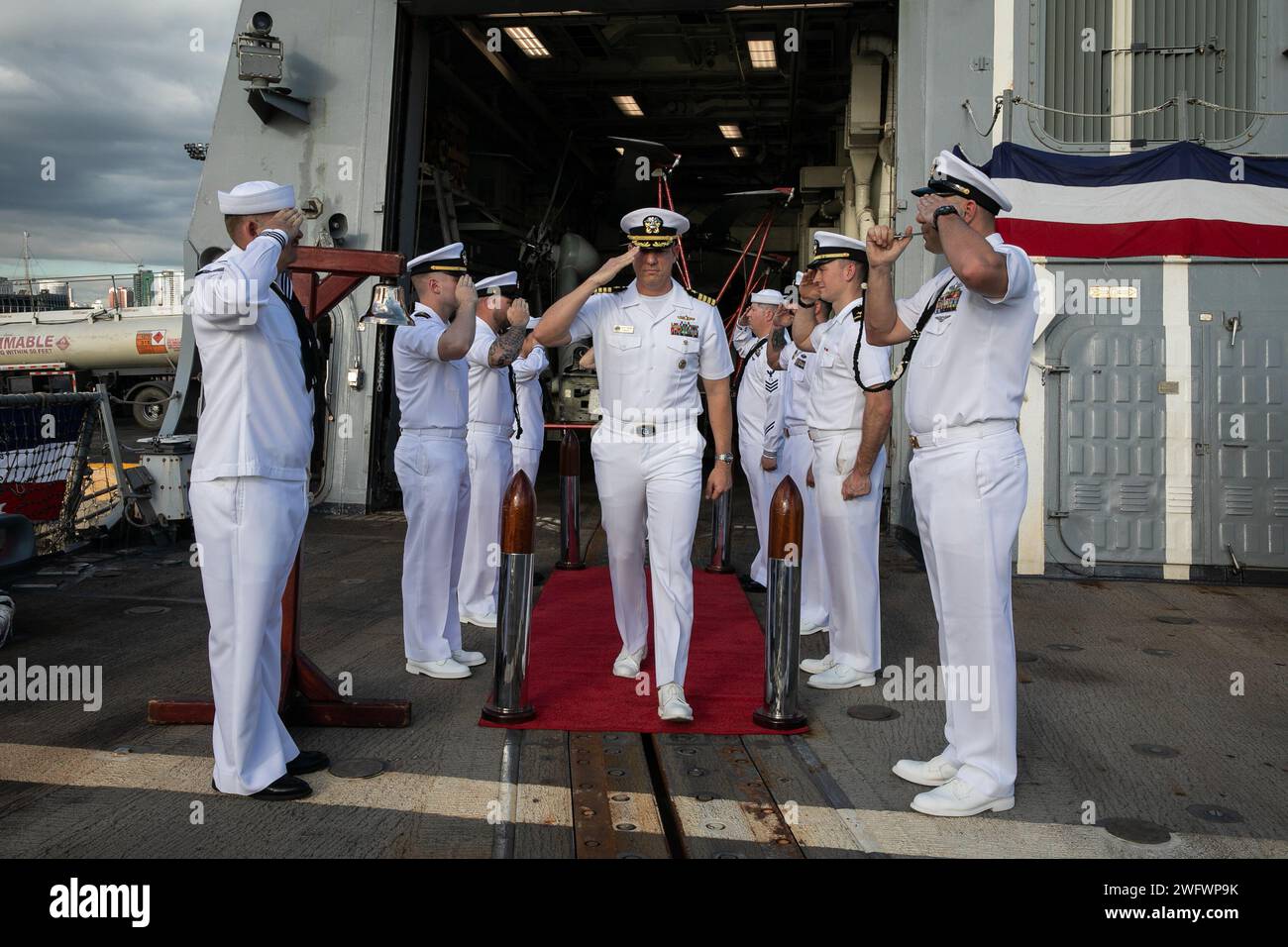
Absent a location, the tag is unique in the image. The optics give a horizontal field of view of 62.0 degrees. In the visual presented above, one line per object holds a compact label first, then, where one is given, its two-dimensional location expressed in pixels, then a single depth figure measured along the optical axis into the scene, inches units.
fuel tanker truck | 1002.7
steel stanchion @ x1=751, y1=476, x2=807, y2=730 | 176.7
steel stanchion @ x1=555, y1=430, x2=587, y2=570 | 351.3
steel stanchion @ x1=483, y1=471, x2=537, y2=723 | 175.6
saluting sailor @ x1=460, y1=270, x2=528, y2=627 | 264.8
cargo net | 284.5
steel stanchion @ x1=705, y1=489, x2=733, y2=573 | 344.8
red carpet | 187.0
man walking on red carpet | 187.6
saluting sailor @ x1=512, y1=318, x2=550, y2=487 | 297.9
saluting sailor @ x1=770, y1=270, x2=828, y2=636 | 277.6
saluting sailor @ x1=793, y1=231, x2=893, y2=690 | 223.3
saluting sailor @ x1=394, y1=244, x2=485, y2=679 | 217.3
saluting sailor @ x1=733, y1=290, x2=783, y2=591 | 310.2
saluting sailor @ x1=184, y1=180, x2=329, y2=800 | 144.2
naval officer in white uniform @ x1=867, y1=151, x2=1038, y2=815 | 146.3
